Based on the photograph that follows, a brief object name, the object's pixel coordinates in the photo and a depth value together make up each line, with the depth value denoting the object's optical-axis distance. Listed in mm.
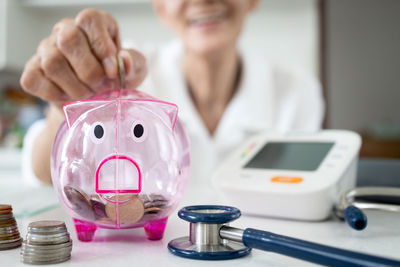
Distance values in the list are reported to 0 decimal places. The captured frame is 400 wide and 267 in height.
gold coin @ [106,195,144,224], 297
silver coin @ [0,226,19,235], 292
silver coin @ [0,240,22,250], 287
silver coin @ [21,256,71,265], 249
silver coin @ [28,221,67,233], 254
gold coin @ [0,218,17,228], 294
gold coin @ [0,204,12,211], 299
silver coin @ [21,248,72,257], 249
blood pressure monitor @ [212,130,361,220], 411
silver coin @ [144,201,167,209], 307
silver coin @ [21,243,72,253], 249
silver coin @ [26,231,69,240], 252
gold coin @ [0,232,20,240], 291
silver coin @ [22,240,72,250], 250
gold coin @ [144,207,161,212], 306
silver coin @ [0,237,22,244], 288
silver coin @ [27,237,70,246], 251
